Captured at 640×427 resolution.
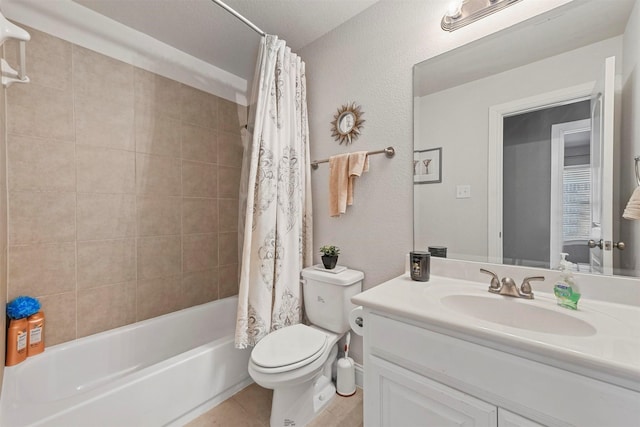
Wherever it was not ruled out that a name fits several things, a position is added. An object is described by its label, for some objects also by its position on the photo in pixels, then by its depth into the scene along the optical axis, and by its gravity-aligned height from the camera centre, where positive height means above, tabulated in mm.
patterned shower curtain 1476 +64
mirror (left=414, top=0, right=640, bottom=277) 906 +302
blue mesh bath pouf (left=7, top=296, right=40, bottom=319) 1260 -500
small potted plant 1586 -296
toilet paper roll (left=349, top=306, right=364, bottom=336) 1227 -534
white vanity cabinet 584 -488
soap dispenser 864 -281
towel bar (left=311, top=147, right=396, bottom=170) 1444 +350
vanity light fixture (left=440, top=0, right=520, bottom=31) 1110 +927
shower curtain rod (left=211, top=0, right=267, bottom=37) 1268 +1060
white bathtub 1033 -868
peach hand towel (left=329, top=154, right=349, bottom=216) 1591 +178
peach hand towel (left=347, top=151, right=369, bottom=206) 1524 +293
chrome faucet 963 -305
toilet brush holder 1537 -1046
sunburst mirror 1592 +576
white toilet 1181 -716
